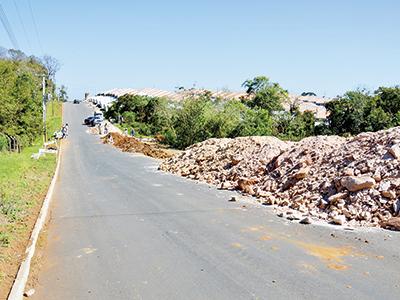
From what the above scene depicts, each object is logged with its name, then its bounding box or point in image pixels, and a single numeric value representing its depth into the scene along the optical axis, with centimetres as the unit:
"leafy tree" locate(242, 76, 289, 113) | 4894
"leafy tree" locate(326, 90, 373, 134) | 3681
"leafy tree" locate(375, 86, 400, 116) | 3900
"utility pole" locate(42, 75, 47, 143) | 3151
